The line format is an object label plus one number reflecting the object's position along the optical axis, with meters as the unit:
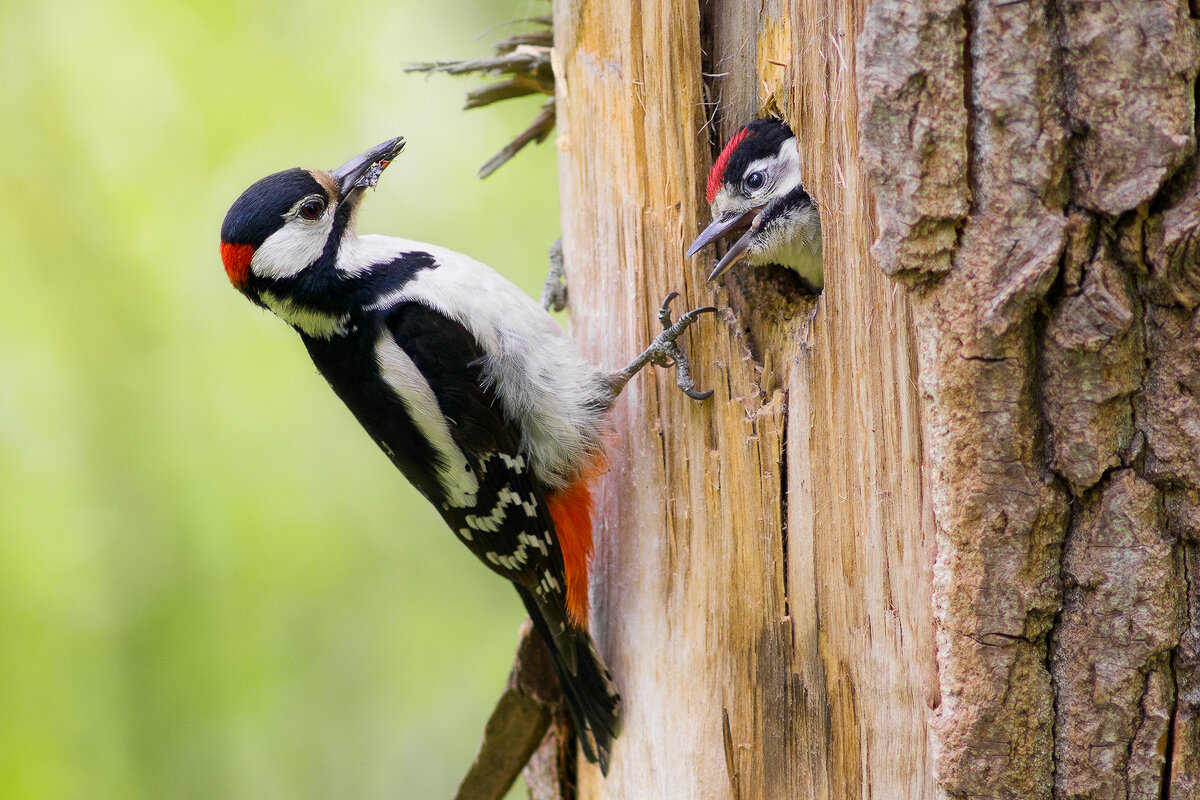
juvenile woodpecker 4.90
